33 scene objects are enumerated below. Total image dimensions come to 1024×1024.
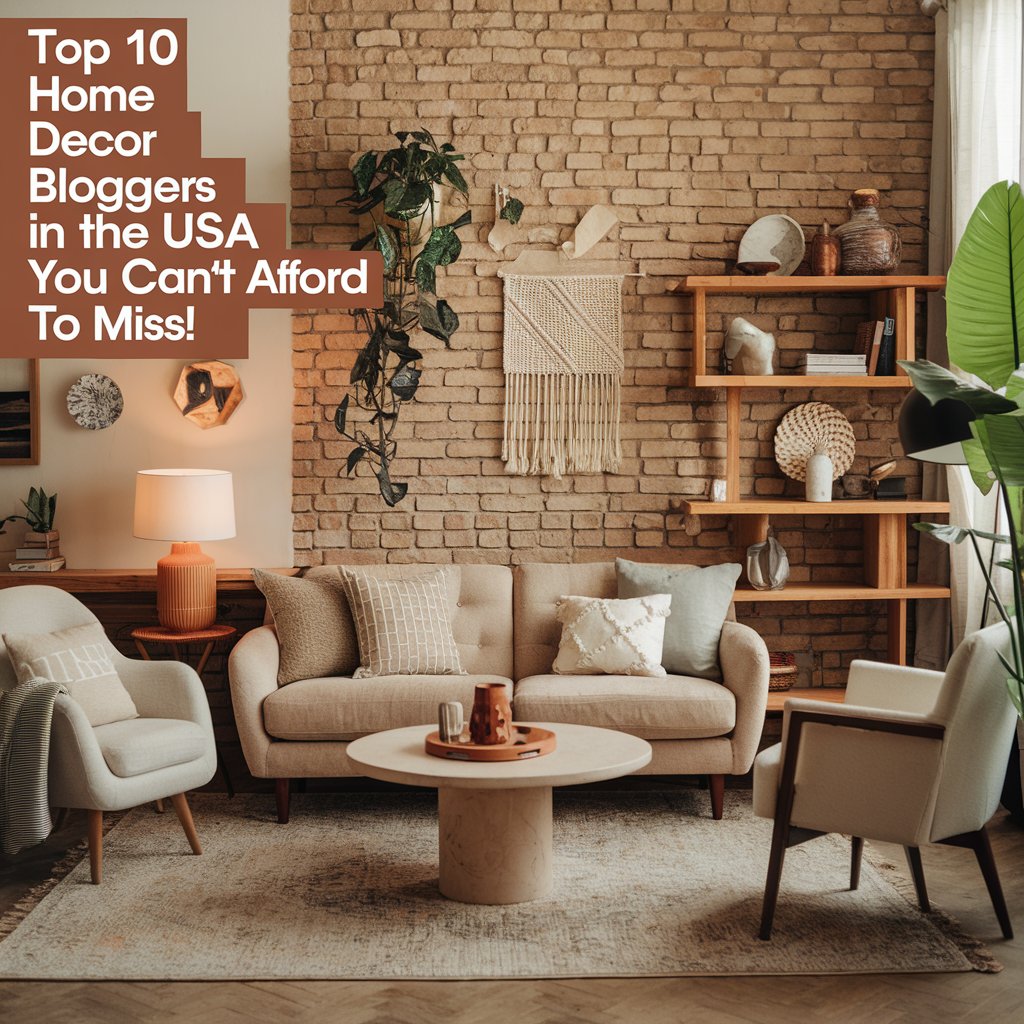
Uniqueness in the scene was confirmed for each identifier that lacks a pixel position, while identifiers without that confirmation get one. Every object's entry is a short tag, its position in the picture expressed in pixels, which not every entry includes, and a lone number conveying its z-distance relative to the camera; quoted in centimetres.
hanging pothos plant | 461
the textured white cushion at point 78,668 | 376
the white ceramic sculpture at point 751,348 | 479
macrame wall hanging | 497
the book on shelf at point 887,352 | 478
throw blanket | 347
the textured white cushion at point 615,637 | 435
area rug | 297
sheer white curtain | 440
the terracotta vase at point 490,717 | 334
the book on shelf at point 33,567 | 480
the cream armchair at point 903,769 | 305
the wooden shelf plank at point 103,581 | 474
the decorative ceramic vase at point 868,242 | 475
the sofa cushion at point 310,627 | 434
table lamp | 450
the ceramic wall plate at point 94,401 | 493
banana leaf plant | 282
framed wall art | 495
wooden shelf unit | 472
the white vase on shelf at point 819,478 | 481
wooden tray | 325
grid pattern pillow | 434
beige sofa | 409
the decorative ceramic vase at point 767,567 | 480
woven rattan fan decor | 499
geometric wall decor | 493
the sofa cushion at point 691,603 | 442
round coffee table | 326
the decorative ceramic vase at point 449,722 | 338
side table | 447
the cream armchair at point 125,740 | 350
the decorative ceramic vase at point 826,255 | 480
